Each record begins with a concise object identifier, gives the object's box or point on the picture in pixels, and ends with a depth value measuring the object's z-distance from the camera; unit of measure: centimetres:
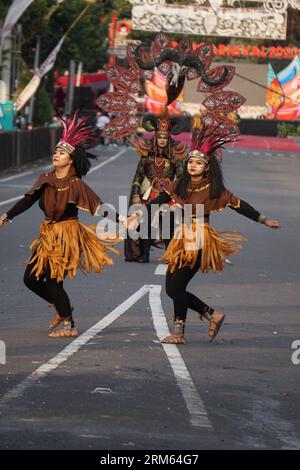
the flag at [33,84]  5150
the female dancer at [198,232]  1273
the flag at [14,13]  4325
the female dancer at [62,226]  1287
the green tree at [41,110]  6562
